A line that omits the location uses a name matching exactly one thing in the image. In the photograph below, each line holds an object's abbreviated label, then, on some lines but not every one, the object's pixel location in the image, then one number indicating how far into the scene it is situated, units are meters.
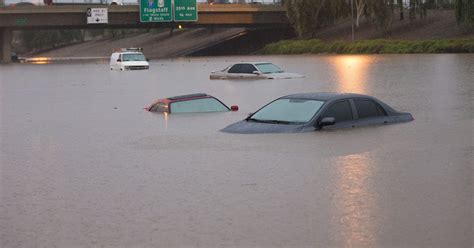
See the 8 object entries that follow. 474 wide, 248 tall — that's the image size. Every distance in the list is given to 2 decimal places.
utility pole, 93.29
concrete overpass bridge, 88.44
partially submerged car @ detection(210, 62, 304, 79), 44.47
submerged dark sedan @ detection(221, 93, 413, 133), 18.39
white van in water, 63.97
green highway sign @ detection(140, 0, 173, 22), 89.69
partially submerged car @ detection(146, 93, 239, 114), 25.65
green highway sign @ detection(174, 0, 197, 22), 90.44
